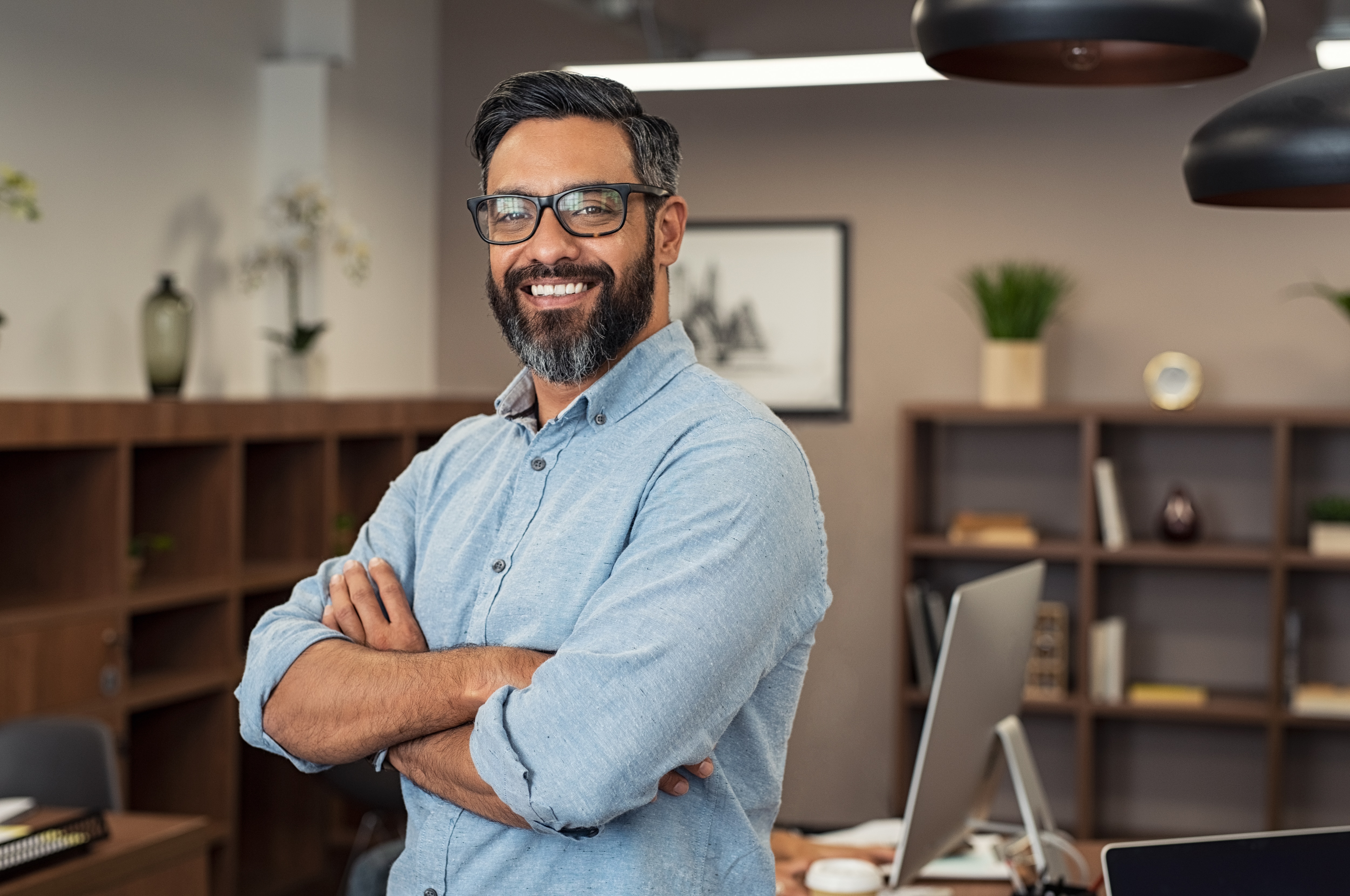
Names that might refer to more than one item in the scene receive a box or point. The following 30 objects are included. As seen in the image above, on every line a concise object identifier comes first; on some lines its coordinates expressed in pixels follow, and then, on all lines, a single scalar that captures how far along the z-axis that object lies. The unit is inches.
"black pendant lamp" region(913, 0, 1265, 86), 62.4
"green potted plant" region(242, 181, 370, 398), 190.4
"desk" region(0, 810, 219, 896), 98.5
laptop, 63.3
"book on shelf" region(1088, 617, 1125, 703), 202.5
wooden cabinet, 145.2
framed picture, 223.3
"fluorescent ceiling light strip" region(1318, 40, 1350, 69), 165.8
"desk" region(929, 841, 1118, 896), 97.8
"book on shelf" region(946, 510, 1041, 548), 206.7
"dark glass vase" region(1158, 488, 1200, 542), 201.6
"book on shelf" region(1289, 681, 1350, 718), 194.1
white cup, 89.9
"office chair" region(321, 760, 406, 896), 133.9
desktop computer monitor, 86.6
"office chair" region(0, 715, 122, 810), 124.3
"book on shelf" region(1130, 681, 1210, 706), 201.3
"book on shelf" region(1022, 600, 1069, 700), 205.5
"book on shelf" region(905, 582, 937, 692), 206.8
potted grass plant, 204.2
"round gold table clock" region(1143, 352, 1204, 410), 202.5
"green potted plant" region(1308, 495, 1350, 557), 195.2
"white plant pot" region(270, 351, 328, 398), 190.2
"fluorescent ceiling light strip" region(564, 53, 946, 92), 169.3
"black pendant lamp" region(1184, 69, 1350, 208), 63.2
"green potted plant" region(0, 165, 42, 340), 141.0
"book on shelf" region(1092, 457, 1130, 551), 202.2
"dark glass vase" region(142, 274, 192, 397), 165.0
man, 55.9
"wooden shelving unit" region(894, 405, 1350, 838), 200.7
